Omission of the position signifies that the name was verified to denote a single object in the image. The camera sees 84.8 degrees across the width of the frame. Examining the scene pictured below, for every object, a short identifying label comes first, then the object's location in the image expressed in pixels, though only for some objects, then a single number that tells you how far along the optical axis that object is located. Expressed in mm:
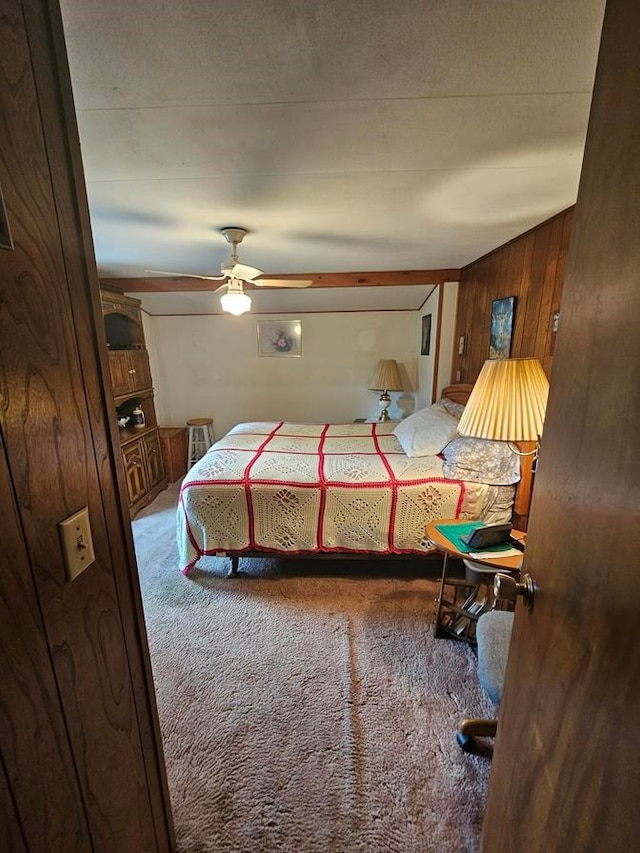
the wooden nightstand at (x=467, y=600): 1798
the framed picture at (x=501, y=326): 2467
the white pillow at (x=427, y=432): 2572
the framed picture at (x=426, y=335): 4031
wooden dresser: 3385
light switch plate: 635
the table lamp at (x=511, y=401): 1512
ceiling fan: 2209
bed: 2254
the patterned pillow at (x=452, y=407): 2984
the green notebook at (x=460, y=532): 1712
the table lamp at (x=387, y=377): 4406
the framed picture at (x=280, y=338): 4625
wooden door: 491
